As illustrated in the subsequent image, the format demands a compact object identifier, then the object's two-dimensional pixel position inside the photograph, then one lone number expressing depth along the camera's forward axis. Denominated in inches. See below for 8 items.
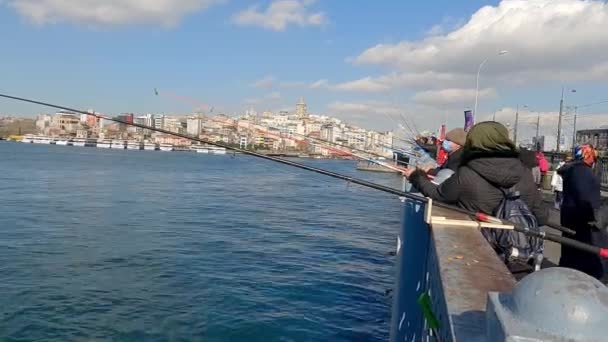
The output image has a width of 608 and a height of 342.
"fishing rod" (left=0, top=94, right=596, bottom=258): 104.2
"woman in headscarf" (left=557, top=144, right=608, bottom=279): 184.2
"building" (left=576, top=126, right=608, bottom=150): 1873.8
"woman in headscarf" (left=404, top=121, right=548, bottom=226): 137.9
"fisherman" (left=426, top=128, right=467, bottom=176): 195.8
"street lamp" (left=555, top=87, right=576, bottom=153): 1227.0
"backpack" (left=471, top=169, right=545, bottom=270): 134.0
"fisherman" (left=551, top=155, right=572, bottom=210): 472.8
